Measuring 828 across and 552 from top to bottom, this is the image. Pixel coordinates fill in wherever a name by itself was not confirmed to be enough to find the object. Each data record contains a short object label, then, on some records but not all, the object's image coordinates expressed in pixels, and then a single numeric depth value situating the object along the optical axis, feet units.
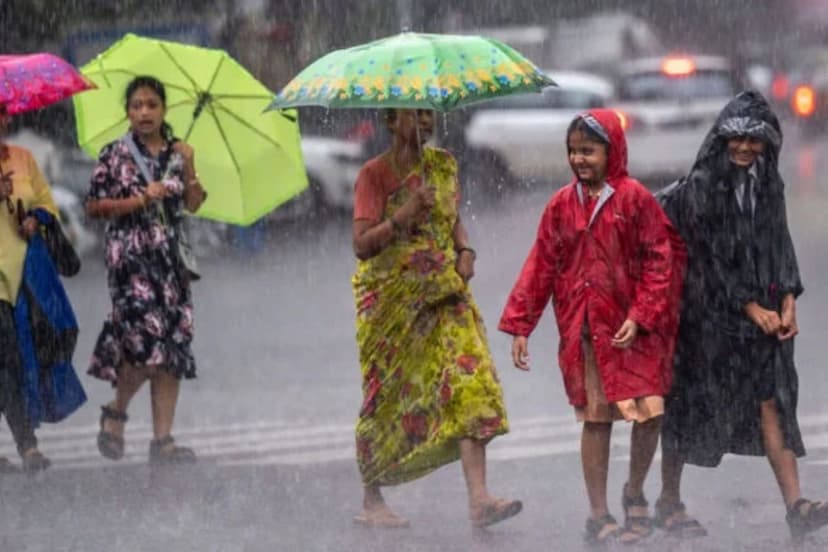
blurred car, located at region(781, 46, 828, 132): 176.57
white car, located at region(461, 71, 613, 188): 138.91
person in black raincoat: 41.44
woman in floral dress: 52.71
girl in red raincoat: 40.86
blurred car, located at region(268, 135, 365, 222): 128.02
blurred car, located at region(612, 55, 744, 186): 134.51
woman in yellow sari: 43.23
